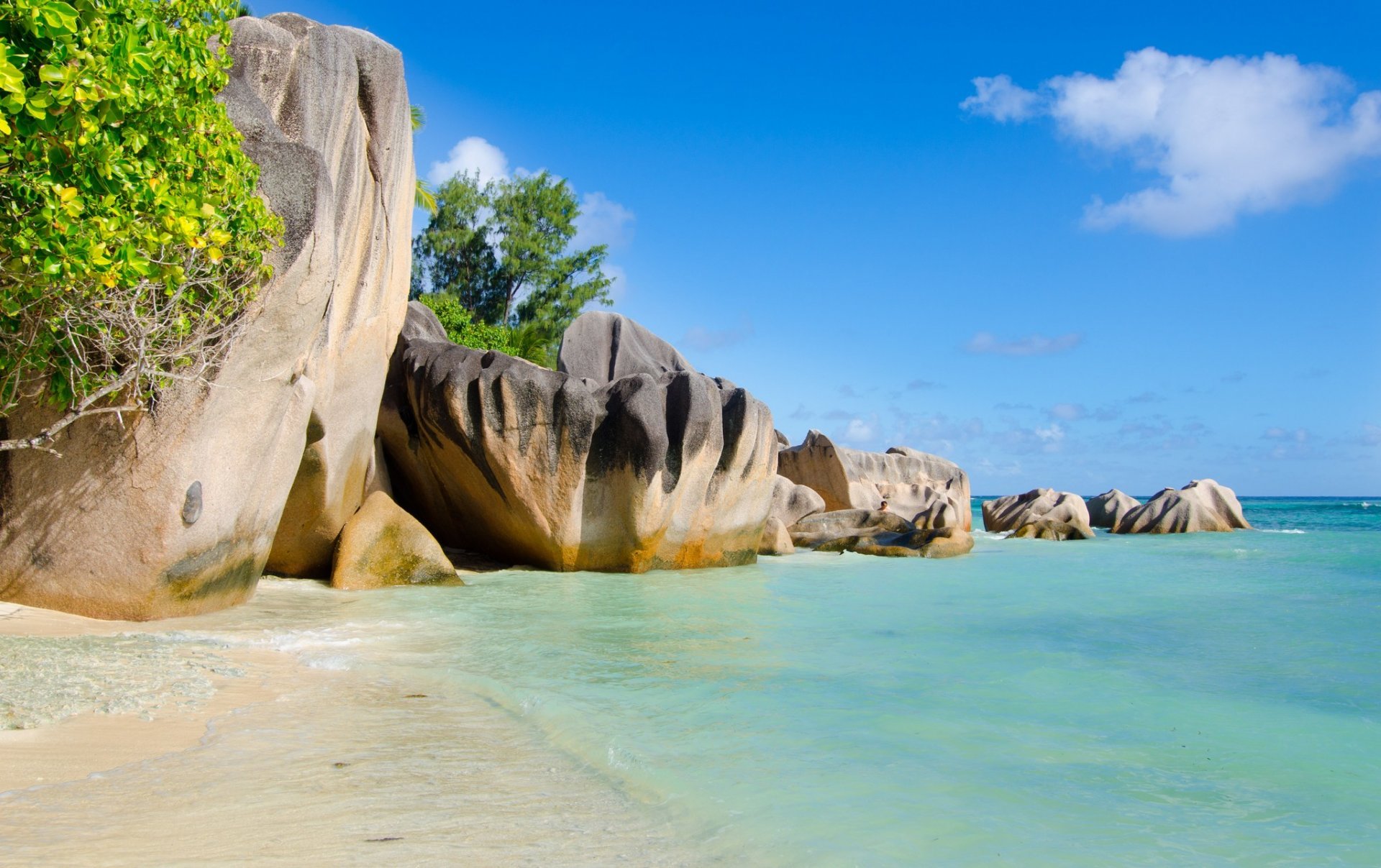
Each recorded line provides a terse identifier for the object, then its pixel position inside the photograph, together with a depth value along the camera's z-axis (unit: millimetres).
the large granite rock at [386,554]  9289
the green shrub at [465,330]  19281
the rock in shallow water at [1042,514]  23984
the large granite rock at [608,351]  16047
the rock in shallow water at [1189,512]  26562
